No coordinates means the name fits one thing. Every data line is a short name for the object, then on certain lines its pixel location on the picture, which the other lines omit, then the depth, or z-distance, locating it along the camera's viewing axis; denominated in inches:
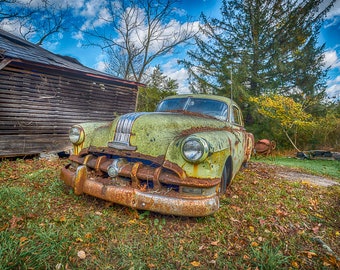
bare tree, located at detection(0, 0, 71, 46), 550.0
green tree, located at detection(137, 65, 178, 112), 713.6
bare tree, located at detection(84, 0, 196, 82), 717.3
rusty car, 87.8
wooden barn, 237.3
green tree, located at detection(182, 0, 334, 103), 518.3
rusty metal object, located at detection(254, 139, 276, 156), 416.5
